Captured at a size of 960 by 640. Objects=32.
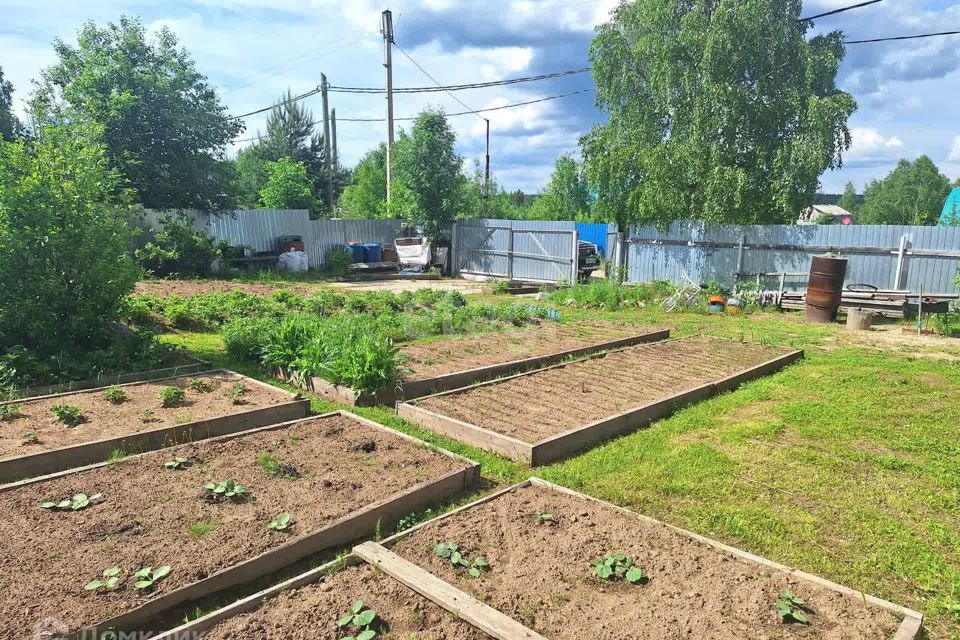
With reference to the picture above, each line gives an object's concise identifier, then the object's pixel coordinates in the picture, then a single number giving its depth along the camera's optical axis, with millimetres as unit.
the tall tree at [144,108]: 18016
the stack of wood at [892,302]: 12141
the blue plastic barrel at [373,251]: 22656
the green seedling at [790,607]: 2783
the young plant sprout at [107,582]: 2855
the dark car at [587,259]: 21094
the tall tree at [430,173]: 20922
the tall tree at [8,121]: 20992
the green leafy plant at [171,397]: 5641
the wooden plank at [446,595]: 2627
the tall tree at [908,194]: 53406
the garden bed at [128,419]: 4488
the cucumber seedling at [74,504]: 3654
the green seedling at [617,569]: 3105
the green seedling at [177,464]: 4262
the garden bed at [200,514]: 2875
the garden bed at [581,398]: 5246
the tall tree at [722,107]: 14844
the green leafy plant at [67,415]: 5090
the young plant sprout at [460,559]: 3174
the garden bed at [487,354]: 6520
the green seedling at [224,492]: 3857
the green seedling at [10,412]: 5180
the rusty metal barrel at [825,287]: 12008
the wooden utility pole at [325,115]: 30203
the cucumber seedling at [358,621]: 2643
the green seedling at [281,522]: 3508
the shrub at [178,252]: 16516
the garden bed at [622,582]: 2754
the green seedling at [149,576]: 2902
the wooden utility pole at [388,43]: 24750
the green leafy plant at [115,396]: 5727
